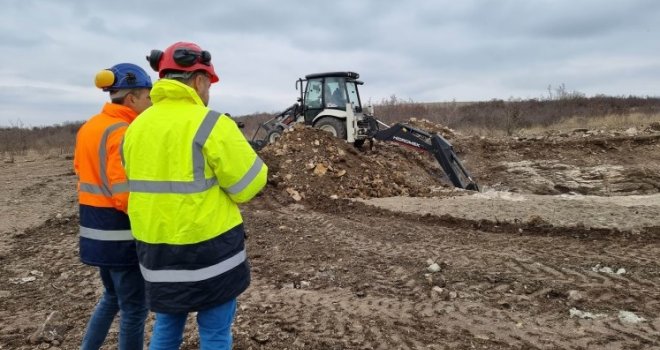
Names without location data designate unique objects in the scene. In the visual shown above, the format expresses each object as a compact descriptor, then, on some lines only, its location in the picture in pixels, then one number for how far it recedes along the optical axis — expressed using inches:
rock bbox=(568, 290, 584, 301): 167.0
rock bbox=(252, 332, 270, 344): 139.1
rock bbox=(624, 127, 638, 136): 629.0
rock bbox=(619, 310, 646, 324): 151.4
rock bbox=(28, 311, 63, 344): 146.1
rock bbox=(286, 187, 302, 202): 355.6
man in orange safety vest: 97.8
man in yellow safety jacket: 81.7
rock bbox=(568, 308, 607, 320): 155.3
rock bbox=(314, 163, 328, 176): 390.4
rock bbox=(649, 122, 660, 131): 696.1
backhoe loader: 470.0
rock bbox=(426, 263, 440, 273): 199.3
